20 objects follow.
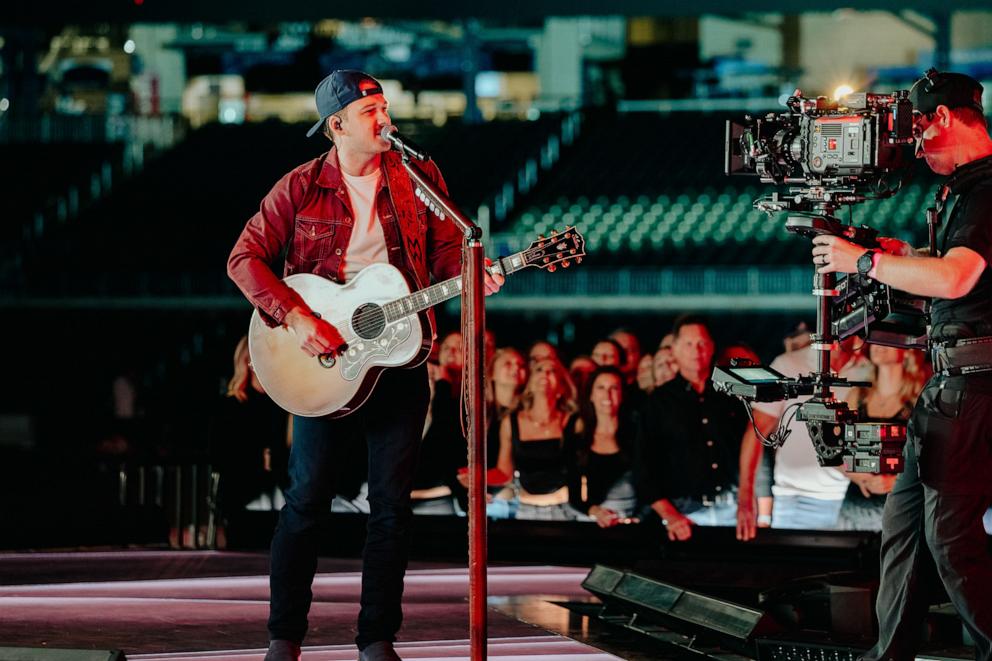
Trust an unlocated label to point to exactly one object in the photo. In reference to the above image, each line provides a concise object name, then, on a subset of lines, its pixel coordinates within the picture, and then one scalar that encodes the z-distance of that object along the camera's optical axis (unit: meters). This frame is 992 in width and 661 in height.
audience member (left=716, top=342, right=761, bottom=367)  13.26
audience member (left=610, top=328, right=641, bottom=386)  15.97
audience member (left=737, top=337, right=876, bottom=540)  13.33
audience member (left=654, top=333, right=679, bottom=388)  14.32
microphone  7.72
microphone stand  7.43
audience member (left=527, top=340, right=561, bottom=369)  14.43
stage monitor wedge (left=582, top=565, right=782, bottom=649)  9.66
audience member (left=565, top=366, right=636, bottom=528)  13.85
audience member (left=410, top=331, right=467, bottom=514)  14.52
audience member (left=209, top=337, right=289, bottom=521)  14.63
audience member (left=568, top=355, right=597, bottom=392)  14.89
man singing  8.50
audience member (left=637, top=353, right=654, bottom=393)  15.52
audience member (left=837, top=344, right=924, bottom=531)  13.20
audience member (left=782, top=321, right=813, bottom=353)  14.26
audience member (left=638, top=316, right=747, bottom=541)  13.49
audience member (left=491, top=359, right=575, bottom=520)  14.13
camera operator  7.86
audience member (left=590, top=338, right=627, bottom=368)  15.70
